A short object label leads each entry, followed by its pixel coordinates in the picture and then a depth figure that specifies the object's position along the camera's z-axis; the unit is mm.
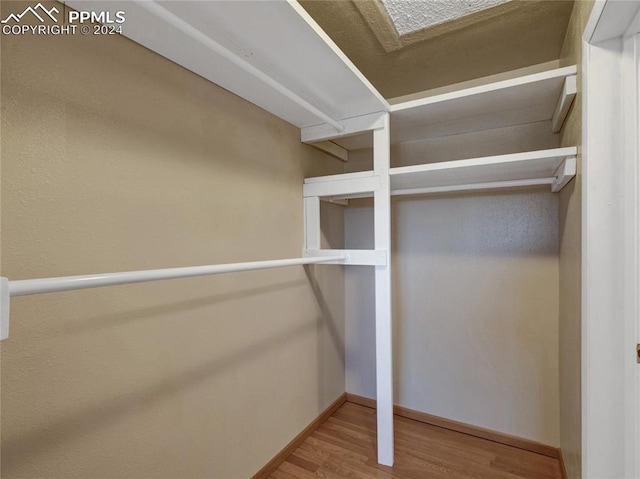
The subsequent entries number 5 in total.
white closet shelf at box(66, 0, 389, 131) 904
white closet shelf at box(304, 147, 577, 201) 1279
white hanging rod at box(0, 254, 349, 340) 520
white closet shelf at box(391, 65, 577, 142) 1274
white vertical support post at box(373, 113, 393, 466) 1602
